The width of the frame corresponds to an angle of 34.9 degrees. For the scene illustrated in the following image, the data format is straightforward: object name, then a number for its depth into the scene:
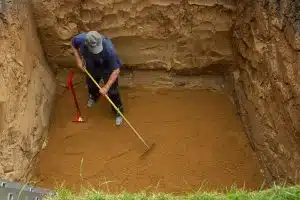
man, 5.80
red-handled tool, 6.76
